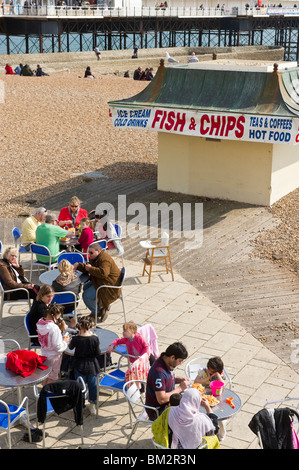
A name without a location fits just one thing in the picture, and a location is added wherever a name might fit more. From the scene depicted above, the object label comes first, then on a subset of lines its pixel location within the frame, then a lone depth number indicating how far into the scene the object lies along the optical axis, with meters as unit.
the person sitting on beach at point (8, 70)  34.06
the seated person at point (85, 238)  10.68
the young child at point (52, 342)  7.20
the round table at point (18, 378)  6.54
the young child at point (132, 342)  7.20
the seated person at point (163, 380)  6.33
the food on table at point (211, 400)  6.53
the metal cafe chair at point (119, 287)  9.17
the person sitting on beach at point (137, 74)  35.59
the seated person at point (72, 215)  11.56
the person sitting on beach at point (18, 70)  35.31
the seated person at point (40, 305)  7.80
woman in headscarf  5.66
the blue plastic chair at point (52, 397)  6.50
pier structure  49.69
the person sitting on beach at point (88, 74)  34.42
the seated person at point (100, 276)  9.16
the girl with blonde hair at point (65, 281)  8.88
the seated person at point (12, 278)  9.17
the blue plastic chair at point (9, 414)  6.12
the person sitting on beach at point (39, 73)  33.57
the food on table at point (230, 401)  6.58
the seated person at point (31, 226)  11.09
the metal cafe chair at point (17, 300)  9.09
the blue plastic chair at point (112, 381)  7.08
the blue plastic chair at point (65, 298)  8.71
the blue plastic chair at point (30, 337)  7.81
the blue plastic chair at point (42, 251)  10.31
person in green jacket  10.47
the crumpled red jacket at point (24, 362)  6.68
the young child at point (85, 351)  7.03
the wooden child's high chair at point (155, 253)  10.94
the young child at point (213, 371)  6.77
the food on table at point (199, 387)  6.63
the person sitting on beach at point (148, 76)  35.19
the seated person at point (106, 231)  11.22
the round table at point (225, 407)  6.43
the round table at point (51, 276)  9.33
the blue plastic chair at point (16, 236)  11.05
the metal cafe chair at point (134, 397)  6.41
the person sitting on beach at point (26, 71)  33.50
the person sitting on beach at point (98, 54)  44.99
